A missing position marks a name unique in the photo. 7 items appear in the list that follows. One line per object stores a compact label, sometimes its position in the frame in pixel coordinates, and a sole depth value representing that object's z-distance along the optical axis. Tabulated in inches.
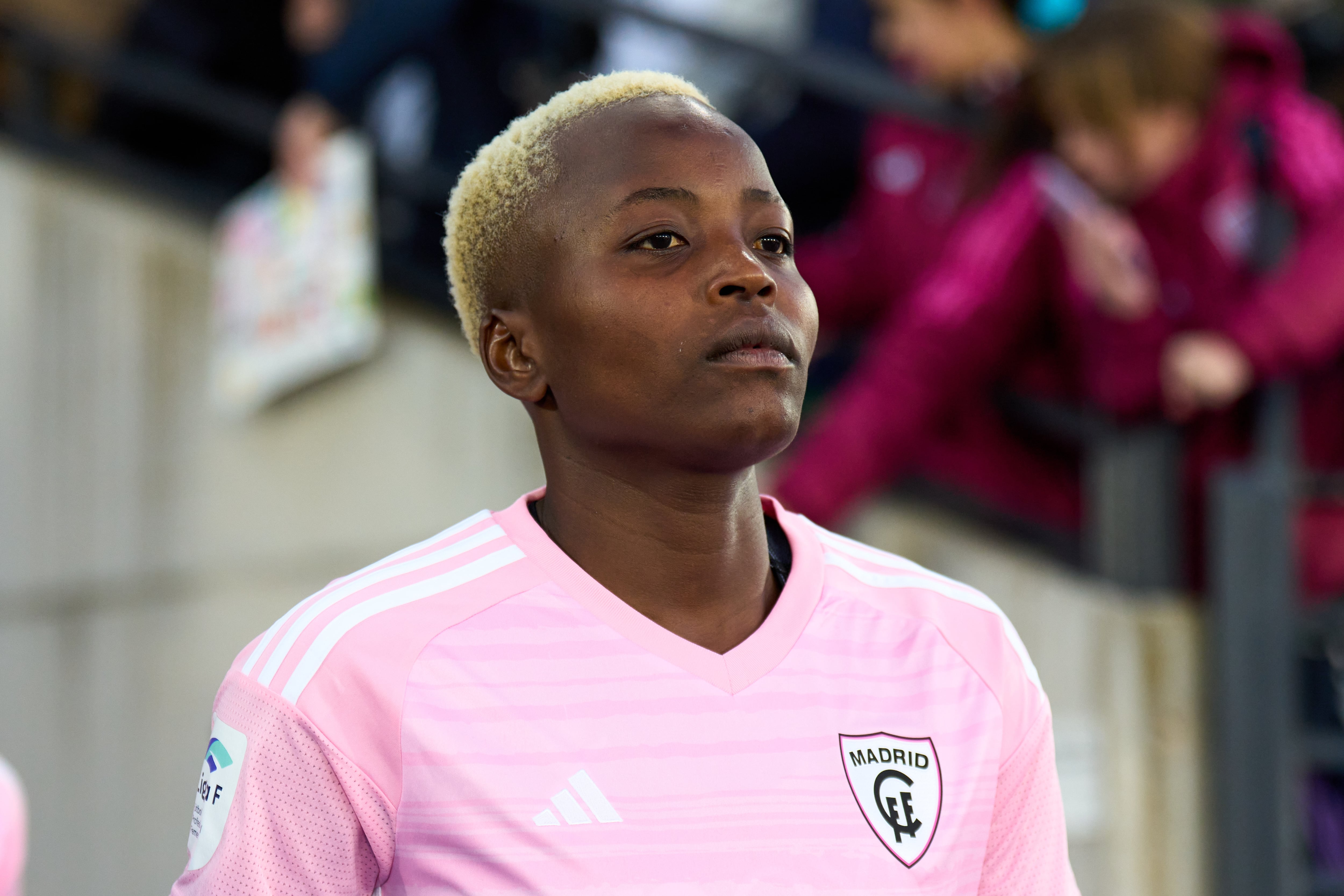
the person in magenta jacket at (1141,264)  264.4
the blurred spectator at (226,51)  423.5
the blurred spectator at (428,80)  357.4
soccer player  118.0
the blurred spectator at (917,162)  316.5
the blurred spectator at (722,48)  341.1
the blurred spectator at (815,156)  343.0
